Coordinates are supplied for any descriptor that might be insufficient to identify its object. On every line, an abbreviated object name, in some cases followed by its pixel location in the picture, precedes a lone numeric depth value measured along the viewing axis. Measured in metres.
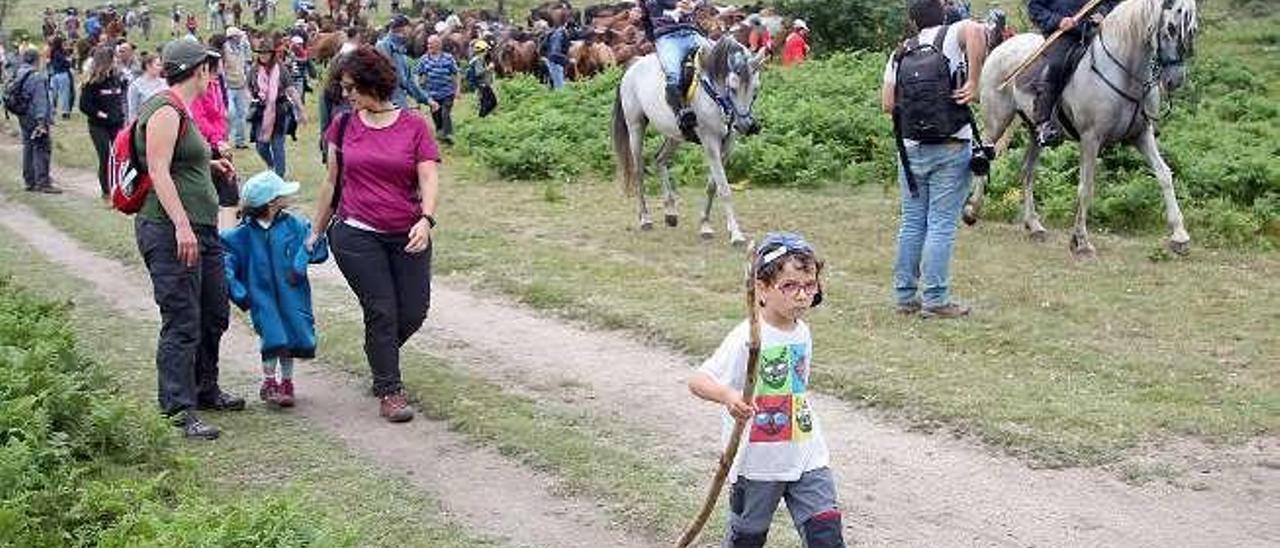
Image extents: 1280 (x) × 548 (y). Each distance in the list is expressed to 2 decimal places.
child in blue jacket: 8.14
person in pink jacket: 10.62
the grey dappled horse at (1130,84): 11.42
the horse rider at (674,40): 13.22
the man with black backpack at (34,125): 19.19
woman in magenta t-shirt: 7.66
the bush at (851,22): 28.59
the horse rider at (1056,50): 12.12
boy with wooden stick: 4.83
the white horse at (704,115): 12.66
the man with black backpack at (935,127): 9.52
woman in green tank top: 7.27
